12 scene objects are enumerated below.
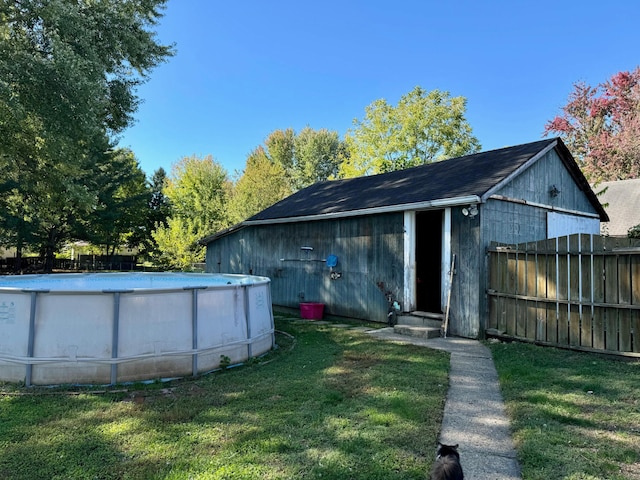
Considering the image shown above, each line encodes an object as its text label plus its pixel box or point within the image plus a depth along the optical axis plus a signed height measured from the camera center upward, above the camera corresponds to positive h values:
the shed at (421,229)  7.76 +0.79
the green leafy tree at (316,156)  39.00 +10.50
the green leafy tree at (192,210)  24.14 +3.69
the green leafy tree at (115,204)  25.30 +3.90
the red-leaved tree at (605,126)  23.80 +9.07
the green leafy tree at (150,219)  34.00 +3.55
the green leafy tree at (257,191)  26.09 +4.74
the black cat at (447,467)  2.08 -1.11
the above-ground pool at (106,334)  4.46 -0.89
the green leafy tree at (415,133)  30.56 +10.24
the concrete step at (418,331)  7.72 -1.41
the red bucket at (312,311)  10.14 -1.32
